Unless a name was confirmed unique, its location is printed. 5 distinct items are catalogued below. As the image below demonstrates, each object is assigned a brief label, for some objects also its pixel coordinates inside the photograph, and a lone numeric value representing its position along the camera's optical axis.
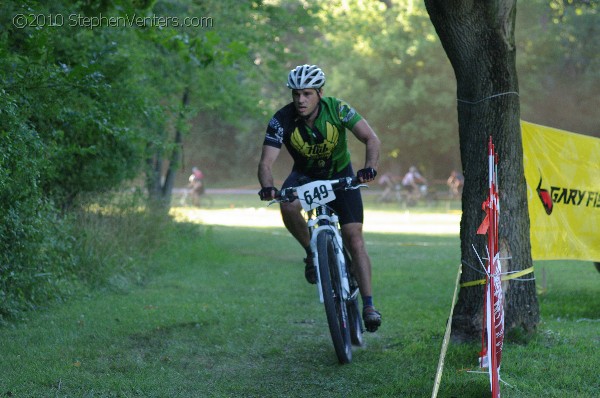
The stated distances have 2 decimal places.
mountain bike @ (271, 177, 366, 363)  14.25
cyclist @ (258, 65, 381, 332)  14.97
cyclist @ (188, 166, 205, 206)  88.56
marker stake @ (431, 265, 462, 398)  10.92
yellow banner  18.73
